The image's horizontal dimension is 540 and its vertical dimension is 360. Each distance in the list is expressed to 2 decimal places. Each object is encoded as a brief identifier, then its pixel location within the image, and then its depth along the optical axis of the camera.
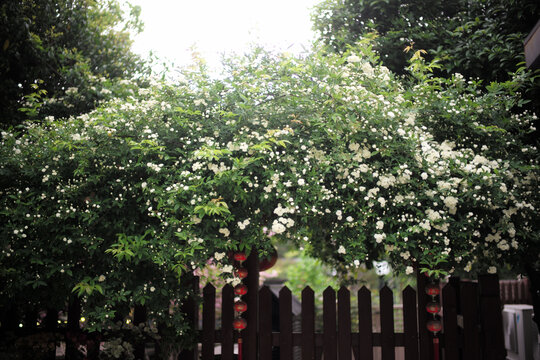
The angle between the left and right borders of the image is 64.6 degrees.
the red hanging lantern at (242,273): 4.43
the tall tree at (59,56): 5.53
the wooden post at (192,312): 4.73
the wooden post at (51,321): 5.04
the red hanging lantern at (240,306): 4.52
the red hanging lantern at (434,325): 4.37
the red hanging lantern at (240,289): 4.51
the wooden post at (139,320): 4.93
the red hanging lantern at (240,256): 4.37
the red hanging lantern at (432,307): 4.38
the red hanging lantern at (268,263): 5.40
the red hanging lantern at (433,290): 4.38
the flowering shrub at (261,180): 3.67
